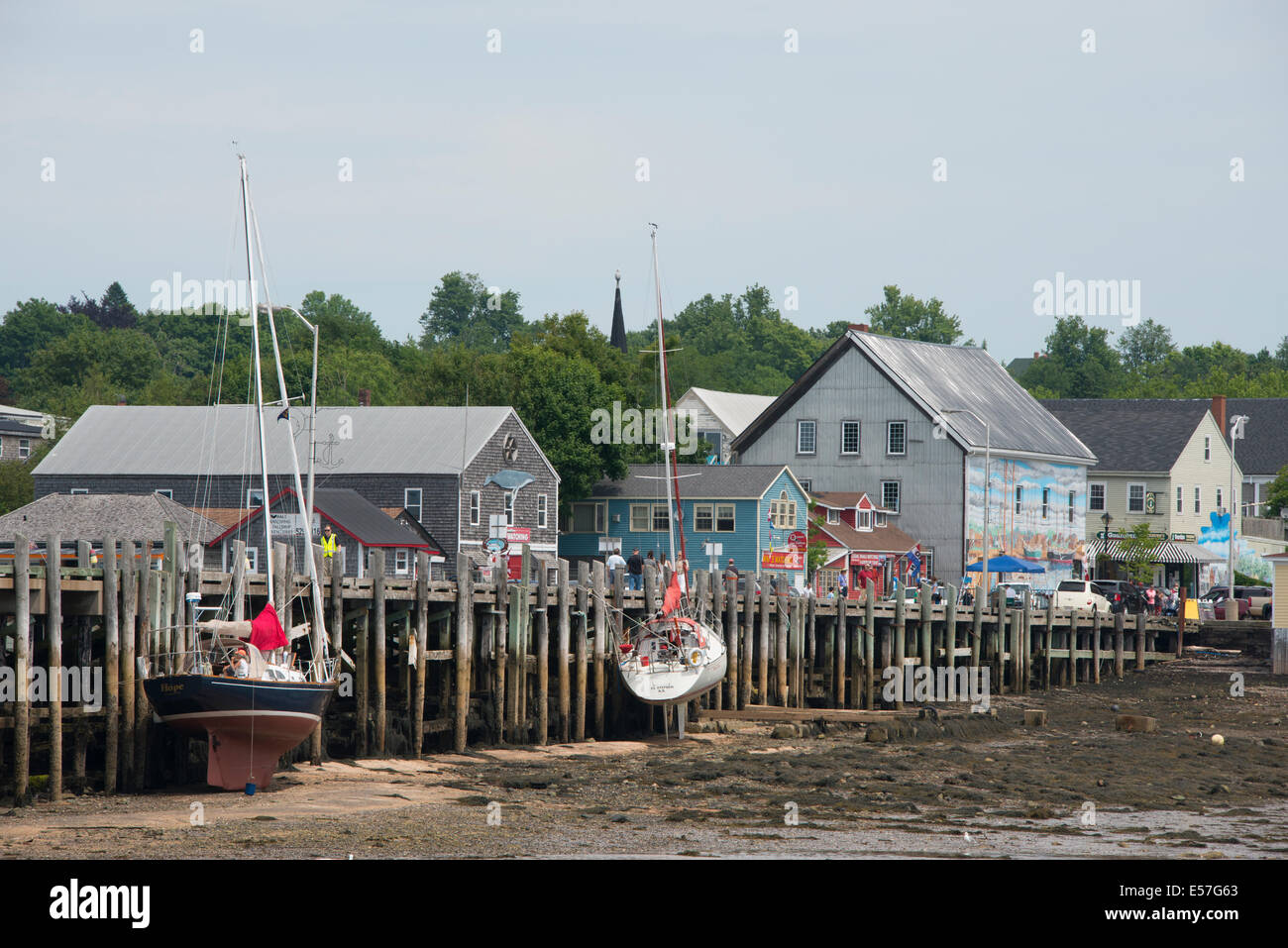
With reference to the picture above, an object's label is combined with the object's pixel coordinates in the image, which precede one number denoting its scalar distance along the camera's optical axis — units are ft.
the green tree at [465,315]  580.30
